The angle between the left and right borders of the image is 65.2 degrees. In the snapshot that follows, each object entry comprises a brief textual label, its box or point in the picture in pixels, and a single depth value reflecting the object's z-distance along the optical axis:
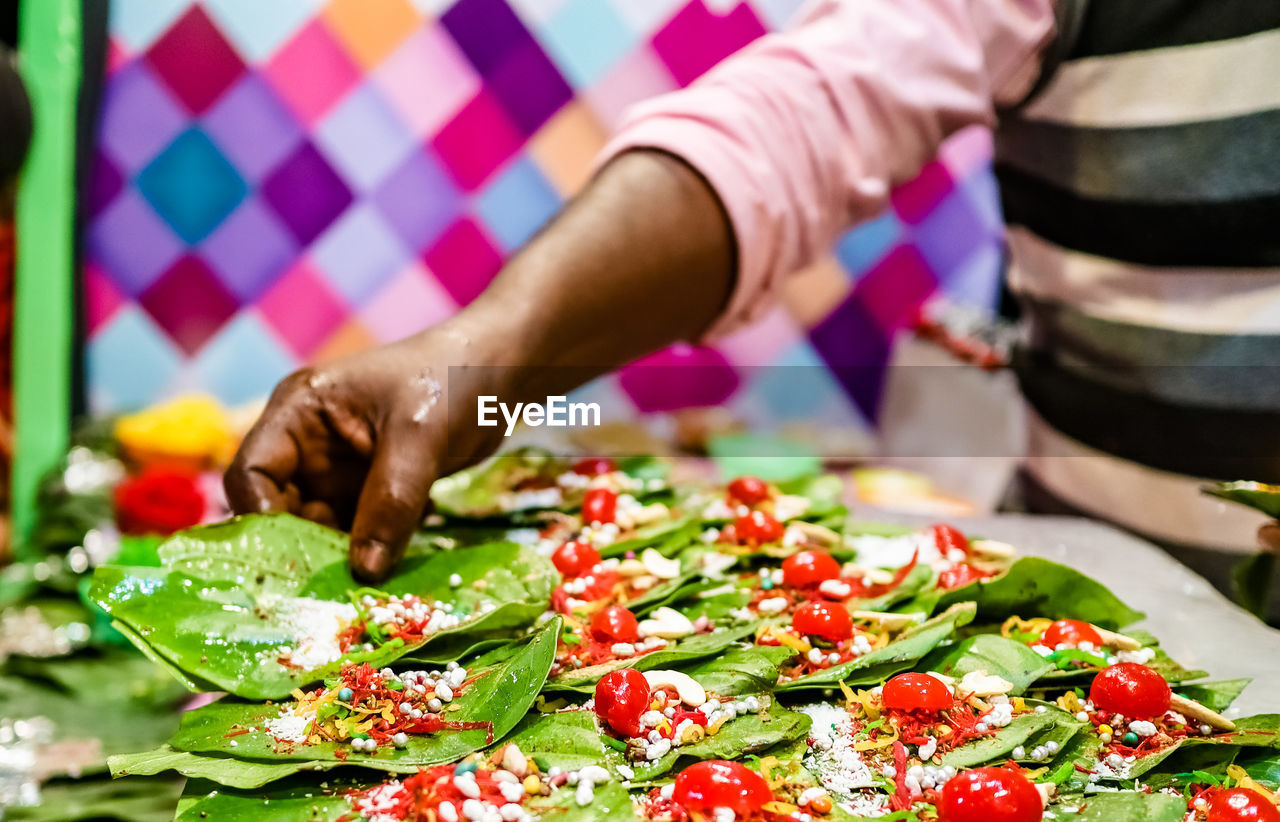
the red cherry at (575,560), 0.85
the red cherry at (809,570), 0.81
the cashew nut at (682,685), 0.63
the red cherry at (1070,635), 0.73
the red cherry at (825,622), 0.72
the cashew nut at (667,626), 0.74
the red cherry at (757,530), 0.89
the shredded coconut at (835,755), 0.58
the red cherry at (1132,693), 0.63
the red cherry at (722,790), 0.53
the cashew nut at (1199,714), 0.62
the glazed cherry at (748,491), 0.99
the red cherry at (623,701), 0.60
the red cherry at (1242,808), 0.52
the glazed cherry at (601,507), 0.96
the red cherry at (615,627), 0.72
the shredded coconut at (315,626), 0.71
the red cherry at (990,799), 0.52
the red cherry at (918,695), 0.62
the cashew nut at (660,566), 0.83
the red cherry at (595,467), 1.10
